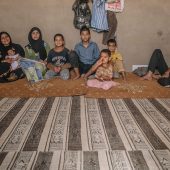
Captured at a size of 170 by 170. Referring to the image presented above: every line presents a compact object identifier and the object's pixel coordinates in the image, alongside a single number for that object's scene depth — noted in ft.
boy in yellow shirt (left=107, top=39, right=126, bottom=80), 13.82
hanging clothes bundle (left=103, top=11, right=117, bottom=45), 14.70
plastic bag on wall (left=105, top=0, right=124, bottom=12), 14.57
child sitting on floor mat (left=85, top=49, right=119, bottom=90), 13.09
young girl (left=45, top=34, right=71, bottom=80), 14.10
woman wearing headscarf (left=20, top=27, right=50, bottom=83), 14.65
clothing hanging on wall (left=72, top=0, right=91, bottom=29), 14.48
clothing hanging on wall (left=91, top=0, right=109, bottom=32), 14.52
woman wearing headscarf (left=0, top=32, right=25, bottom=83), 13.38
